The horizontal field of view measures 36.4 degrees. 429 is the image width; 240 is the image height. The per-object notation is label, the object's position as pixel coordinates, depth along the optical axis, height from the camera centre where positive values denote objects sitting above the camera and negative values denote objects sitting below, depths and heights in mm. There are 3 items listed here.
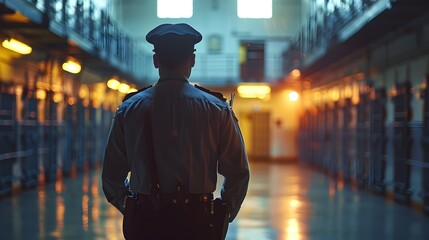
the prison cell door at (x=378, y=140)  11102 -280
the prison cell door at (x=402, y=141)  9594 -255
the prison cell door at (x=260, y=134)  23641 -378
